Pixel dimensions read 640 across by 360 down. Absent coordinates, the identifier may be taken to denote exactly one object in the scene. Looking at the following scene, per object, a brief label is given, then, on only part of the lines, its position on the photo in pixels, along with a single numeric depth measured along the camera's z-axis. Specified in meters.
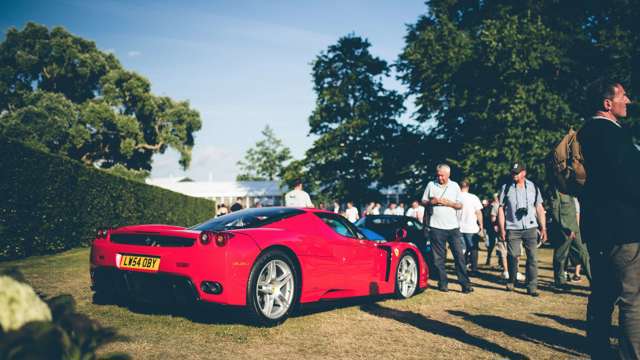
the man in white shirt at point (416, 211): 17.89
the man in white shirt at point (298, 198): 11.62
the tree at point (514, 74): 19.80
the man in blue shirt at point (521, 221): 7.69
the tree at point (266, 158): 75.81
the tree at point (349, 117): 36.19
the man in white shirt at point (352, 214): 20.33
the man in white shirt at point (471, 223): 10.80
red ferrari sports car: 4.75
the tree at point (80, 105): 33.79
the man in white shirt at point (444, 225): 8.01
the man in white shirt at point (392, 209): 23.97
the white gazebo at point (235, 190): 56.81
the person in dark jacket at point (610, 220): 3.18
